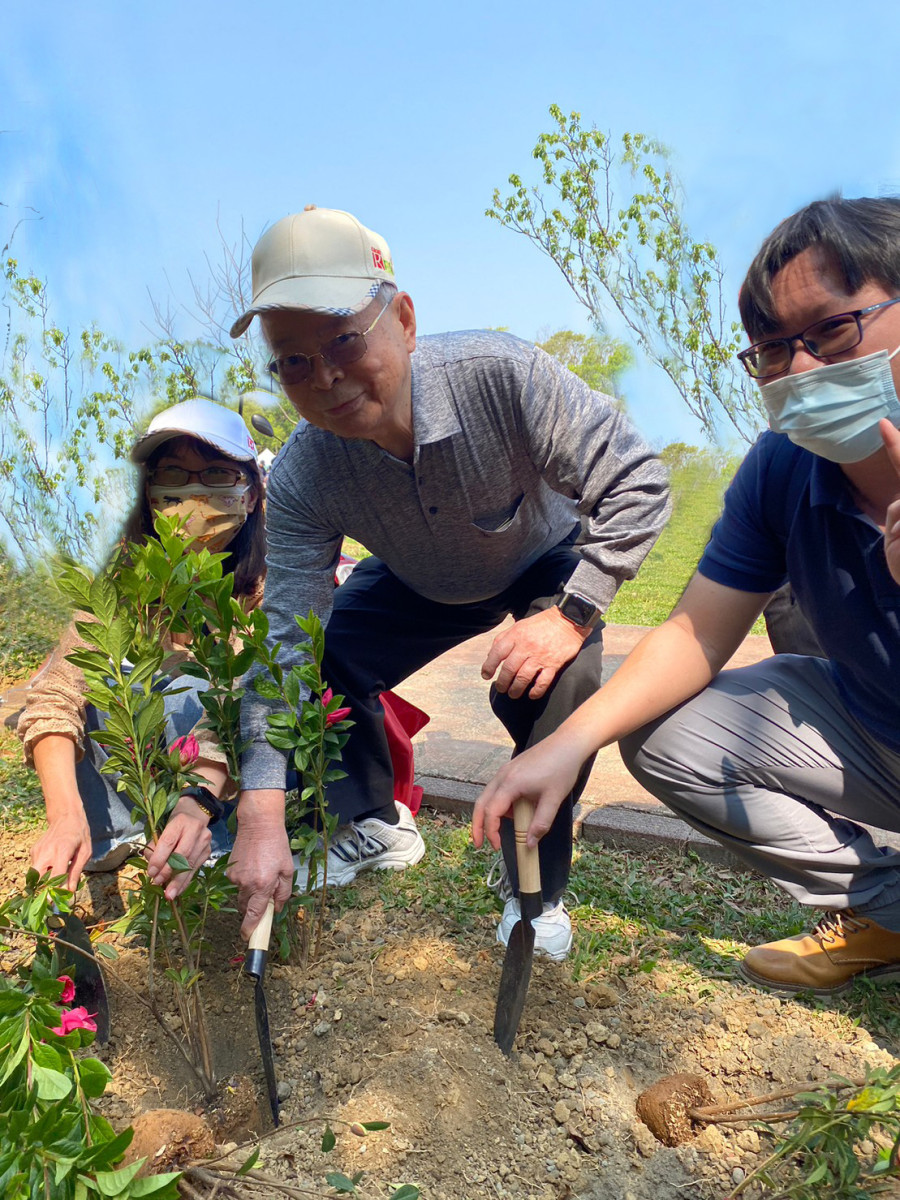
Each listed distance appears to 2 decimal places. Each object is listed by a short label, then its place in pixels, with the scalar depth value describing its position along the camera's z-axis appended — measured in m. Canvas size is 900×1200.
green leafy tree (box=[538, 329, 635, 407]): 13.66
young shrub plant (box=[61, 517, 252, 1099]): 1.75
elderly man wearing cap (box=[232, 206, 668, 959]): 2.20
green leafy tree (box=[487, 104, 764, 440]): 10.44
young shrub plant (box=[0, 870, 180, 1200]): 1.15
